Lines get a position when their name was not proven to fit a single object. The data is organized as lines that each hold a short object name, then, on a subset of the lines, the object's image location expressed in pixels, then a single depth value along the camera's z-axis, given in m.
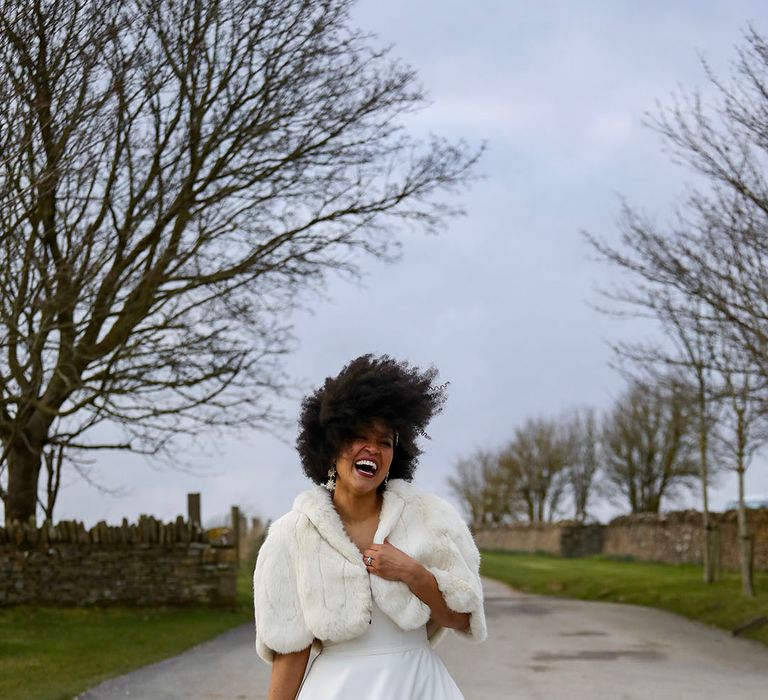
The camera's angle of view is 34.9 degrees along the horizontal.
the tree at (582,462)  67.50
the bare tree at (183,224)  15.93
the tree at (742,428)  16.88
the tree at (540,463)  70.12
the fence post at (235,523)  24.99
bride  3.79
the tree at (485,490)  74.88
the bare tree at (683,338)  16.88
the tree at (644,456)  54.62
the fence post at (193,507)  22.72
